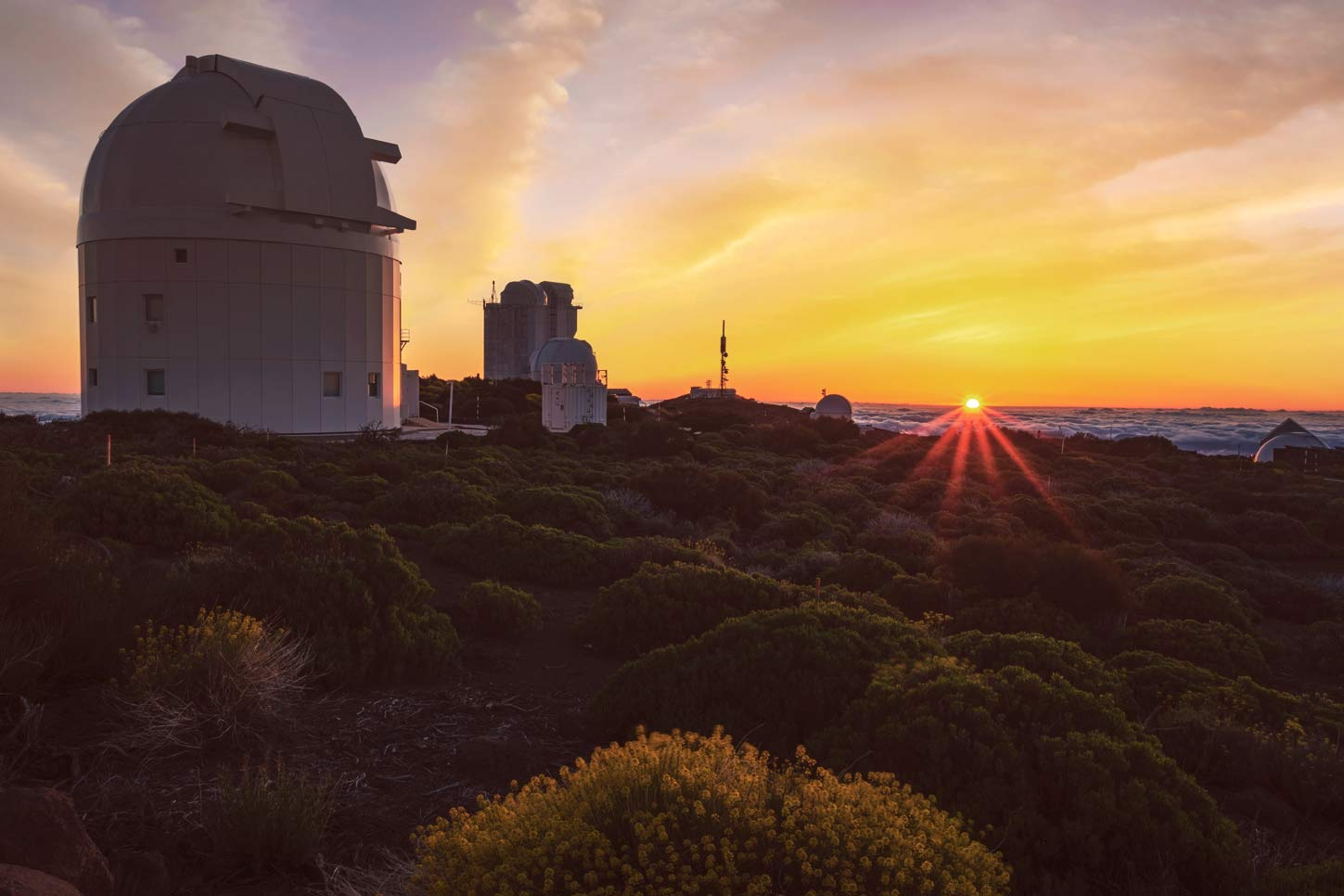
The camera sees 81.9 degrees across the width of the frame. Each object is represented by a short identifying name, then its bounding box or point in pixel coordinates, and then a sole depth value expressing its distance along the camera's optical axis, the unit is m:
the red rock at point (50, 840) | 2.54
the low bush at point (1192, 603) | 9.05
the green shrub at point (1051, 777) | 3.39
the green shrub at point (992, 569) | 9.04
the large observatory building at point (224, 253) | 24.53
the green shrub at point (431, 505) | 12.02
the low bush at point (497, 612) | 6.96
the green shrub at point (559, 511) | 12.24
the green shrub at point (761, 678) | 4.69
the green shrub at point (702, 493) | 15.36
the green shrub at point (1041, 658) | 5.25
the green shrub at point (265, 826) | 3.20
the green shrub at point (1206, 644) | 7.31
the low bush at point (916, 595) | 8.69
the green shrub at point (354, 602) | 5.56
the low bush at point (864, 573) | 9.62
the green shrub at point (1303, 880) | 3.16
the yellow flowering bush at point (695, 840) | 2.33
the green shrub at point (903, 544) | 11.11
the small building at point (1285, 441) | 38.22
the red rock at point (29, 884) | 2.15
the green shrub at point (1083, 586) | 8.78
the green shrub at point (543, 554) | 9.21
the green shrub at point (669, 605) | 6.81
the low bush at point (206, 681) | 4.25
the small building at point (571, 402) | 37.88
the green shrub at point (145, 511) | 8.86
